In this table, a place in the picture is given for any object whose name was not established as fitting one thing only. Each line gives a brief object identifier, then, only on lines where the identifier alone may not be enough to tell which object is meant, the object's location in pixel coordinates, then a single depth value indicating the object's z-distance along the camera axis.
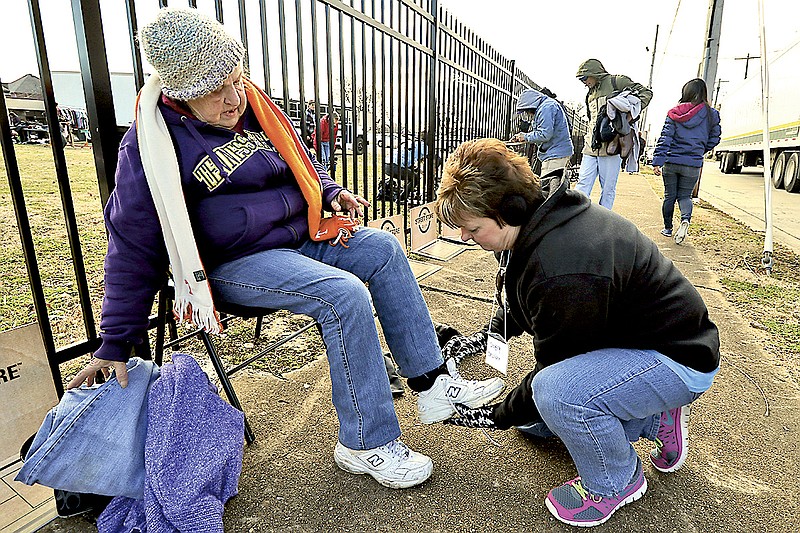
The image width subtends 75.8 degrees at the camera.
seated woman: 1.58
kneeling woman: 1.50
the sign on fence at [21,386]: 1.64
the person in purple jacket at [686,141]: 5.50
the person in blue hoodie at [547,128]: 6.12
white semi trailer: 11.44
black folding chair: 1.87
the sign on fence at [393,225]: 3.87
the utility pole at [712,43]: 8.73
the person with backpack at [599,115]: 5.39
